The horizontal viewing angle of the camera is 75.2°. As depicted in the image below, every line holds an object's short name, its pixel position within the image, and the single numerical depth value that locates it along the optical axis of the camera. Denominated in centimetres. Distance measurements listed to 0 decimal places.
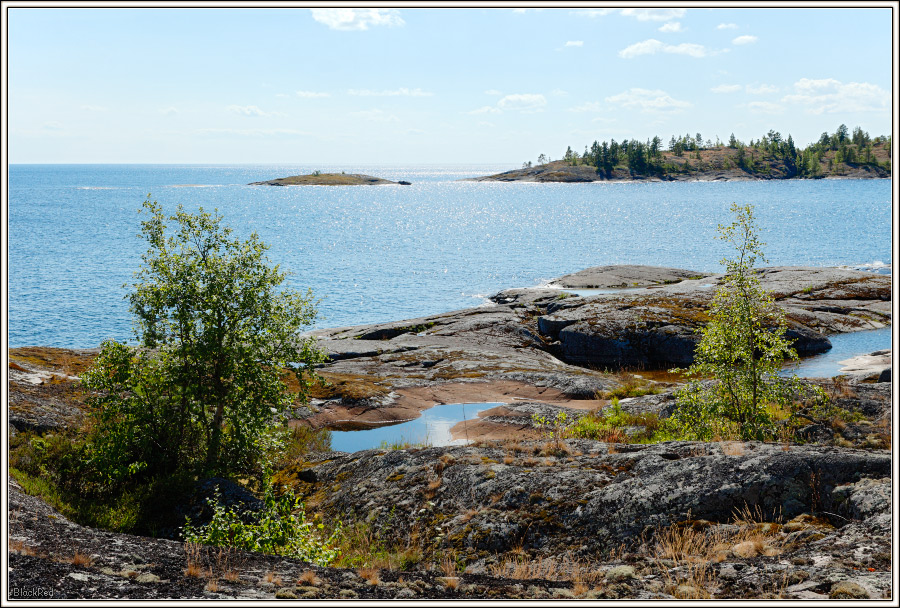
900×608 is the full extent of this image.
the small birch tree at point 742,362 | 1672
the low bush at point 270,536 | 1116
